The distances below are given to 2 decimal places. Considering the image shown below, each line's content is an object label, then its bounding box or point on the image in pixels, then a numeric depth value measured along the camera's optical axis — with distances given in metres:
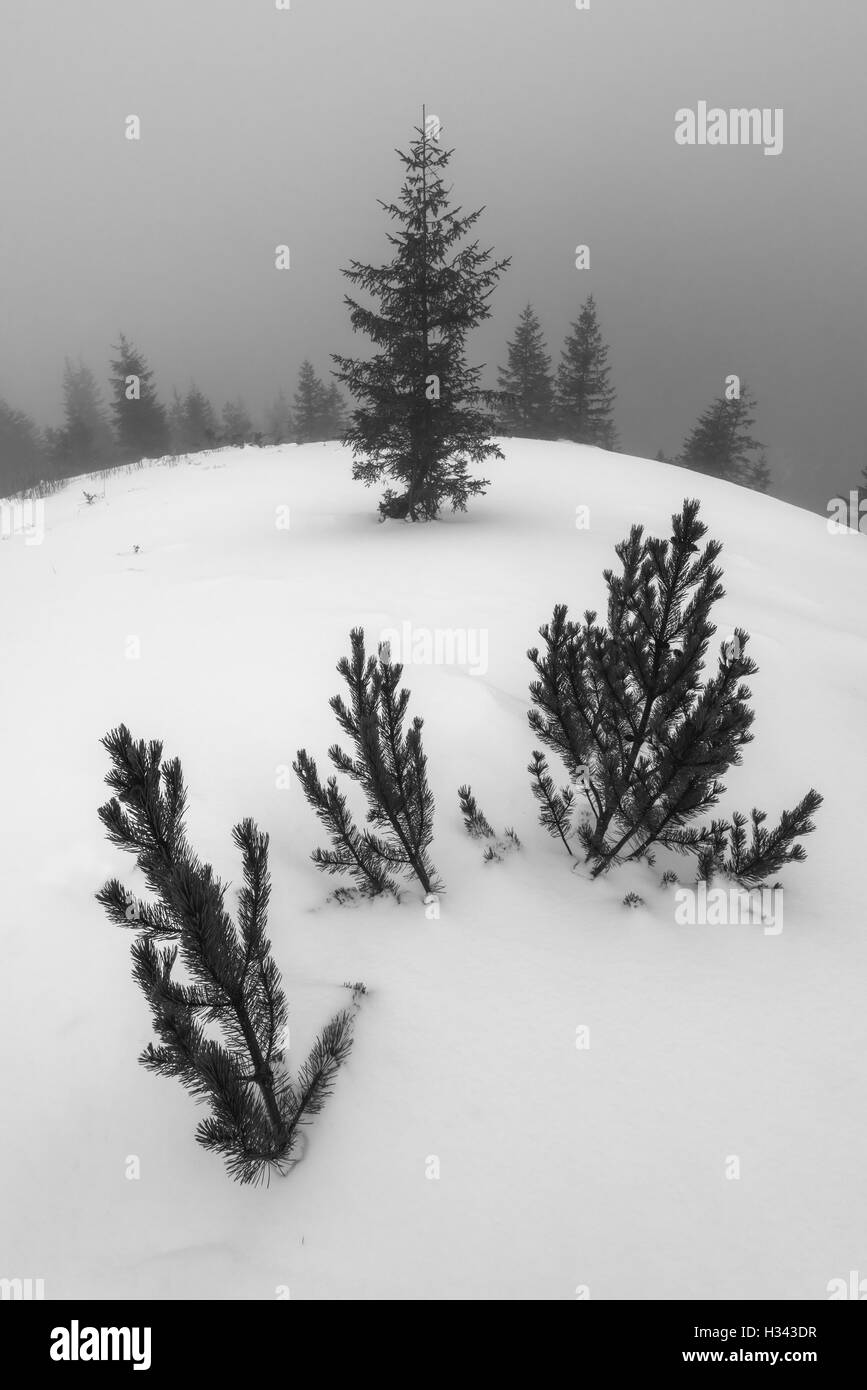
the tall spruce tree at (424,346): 10.47
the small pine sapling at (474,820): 3.63
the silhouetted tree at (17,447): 42.88
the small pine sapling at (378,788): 2.99
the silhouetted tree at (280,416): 59.73
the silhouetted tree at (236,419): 44.31
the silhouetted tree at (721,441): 31.98
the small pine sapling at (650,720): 3.05
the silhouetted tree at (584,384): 31.70
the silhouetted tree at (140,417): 34.88
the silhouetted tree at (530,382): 32.62
